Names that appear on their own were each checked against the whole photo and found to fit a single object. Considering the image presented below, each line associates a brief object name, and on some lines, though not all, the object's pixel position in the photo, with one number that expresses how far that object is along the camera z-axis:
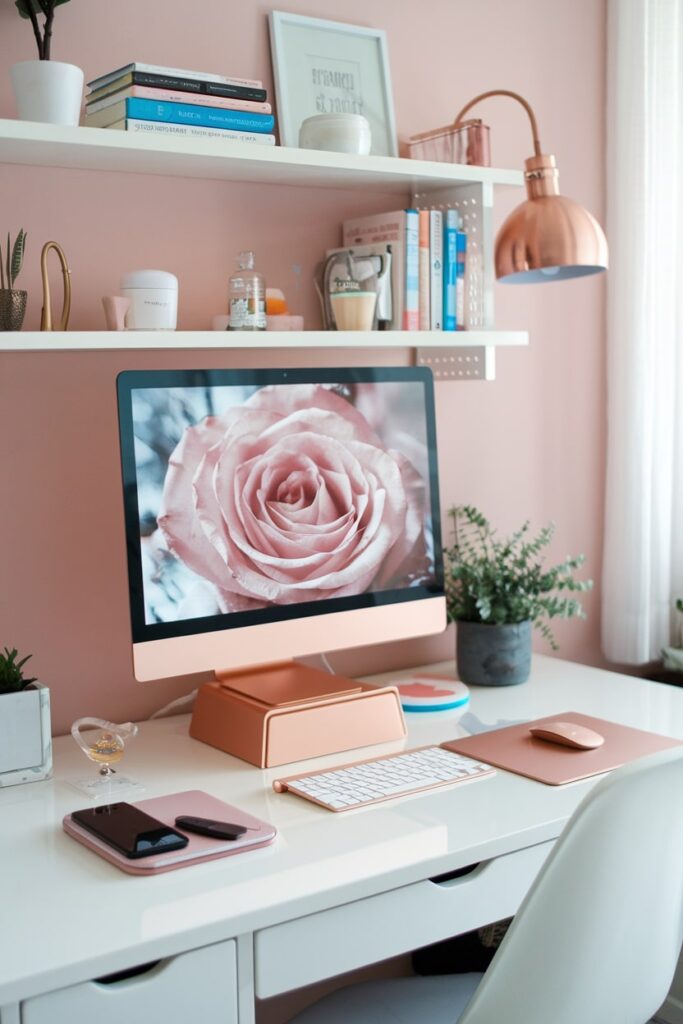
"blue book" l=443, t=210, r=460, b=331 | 2.02
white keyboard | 1.49
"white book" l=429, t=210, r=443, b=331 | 2.01
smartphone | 1.30
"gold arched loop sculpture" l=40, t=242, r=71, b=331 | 1.63
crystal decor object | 1.56
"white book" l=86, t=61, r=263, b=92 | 1.61
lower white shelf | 1.56
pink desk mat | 1.58
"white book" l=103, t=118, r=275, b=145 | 1.62
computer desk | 1.12
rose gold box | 2.03
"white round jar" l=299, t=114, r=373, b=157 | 1.82
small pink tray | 1.28
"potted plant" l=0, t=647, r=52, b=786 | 1.56
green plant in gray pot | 2.05
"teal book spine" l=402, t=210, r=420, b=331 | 1.97
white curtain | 2.36
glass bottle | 1.80
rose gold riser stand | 1.65
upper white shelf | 1.58
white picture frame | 1.96
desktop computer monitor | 1.63
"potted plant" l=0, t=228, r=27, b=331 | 1.59
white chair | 1.10
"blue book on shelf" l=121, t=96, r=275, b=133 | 1.62
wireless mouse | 1.66
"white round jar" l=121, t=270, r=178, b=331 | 1.70
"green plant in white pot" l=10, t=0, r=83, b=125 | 1.56
